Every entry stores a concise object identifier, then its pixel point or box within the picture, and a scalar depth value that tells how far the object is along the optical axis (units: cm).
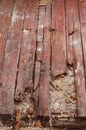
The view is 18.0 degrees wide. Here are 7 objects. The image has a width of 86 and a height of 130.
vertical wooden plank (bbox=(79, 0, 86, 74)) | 220
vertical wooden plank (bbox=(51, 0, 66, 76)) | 194
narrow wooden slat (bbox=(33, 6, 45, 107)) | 175
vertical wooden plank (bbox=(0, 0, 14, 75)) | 221
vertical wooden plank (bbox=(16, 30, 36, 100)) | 178
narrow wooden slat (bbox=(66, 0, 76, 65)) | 205
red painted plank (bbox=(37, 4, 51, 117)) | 161
